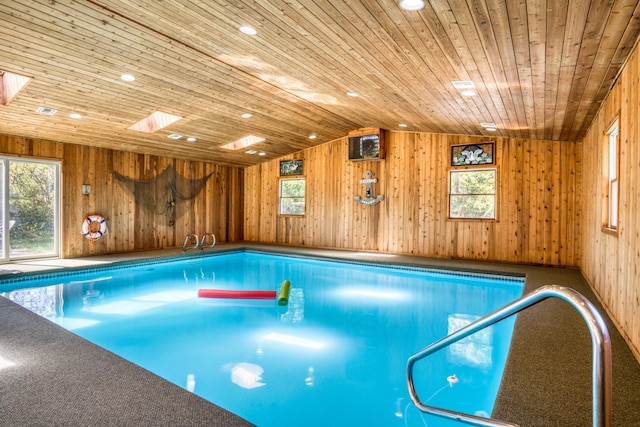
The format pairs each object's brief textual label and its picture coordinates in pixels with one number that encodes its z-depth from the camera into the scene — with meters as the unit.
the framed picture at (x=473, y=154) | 7.66
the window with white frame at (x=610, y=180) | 4.28
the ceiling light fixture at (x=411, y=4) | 2.69
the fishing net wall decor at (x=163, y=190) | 8.70
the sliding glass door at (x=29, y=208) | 6.82
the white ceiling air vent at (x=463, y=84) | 4.31
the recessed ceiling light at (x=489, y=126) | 6.46
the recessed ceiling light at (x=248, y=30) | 3.63
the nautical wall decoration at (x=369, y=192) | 9.08
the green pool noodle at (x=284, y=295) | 5.21
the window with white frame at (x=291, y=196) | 10.42
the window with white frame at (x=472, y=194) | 7.76
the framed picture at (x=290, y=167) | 10.32
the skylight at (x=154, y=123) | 7.20
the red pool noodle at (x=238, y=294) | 5.47
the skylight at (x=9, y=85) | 5.13
